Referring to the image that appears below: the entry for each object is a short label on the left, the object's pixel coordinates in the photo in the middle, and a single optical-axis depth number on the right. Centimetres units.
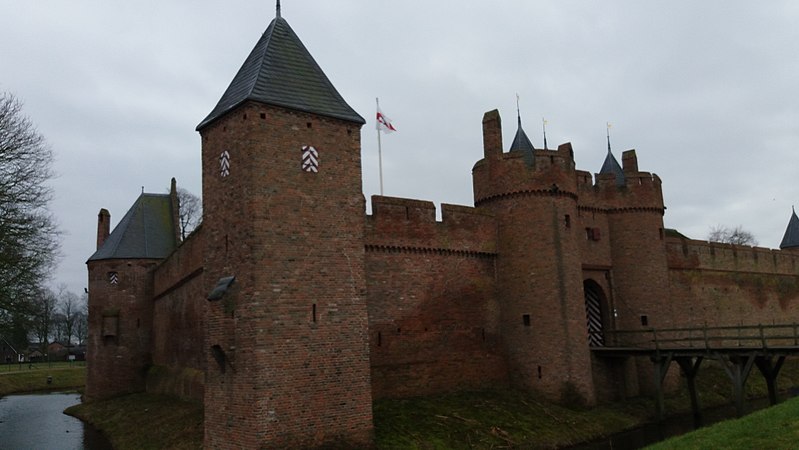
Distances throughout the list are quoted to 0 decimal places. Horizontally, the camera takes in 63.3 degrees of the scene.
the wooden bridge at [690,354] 1697
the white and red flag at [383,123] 2091
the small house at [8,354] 7164
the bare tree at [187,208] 4183
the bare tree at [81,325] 9481
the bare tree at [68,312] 9212
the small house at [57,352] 7519
